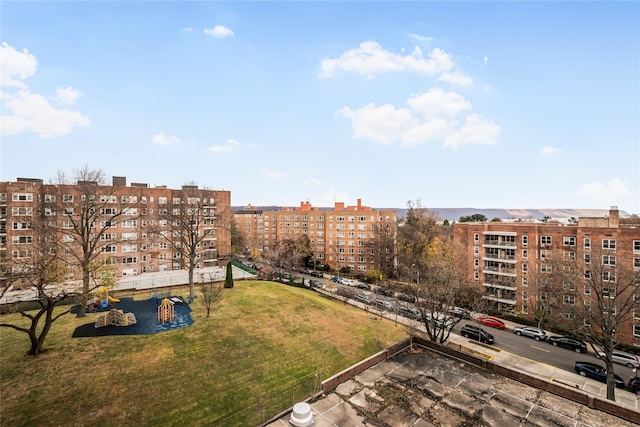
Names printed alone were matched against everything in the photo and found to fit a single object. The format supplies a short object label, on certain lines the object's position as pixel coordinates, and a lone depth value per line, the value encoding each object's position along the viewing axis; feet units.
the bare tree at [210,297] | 98.52
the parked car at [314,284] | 178.38
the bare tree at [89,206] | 110.73
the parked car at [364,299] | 156.42
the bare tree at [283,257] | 210.59
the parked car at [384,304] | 146.59
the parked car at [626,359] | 98.58
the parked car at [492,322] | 130.62
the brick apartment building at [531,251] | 117.50
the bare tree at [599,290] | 77.56
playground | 84.89
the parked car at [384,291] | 177.30
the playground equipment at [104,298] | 104.53
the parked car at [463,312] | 98.86
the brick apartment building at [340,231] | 242.17
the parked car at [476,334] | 114.01
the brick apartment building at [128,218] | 138.82
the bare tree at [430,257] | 96.53
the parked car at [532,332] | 120.26
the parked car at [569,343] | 111.04
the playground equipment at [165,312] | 93.66
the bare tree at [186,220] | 166.16
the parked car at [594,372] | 88.33
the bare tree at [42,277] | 66.95
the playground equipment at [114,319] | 87.32
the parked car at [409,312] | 128.44
